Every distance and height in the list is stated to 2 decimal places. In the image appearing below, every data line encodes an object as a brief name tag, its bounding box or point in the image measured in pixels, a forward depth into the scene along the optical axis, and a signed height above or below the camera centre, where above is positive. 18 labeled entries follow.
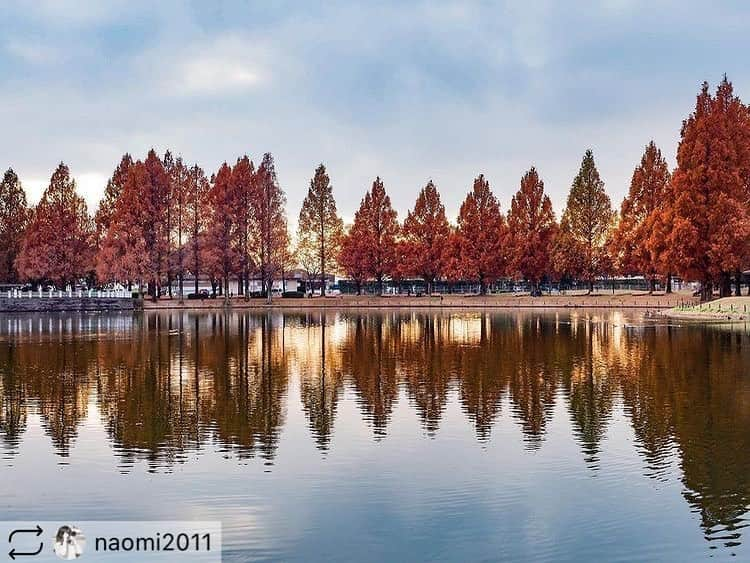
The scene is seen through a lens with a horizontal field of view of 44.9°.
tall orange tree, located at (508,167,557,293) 94.44 +4.64
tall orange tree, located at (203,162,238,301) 91.44 +5.05
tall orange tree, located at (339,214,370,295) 99.19 +3.05
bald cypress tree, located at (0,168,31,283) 101.31 +7.27
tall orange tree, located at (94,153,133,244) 97.44 +9.50
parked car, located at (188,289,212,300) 94.31 -1.49
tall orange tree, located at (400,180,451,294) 99.06 +4.42
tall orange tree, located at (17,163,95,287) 92.88 +4.61
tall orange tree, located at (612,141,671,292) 86.69 +6.76
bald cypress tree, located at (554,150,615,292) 94.00 +5.53
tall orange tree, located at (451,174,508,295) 95.12 +3.86
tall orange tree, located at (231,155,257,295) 93.06 +7.44
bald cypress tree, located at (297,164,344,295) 100.12 +6.59
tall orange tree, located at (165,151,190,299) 91.84 +7.62
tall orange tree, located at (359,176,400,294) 99.38 +5.26
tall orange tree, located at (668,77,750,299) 64.31 +5.97
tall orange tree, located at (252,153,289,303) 93.81 +6.19
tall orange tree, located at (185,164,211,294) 92.06 +7.42
